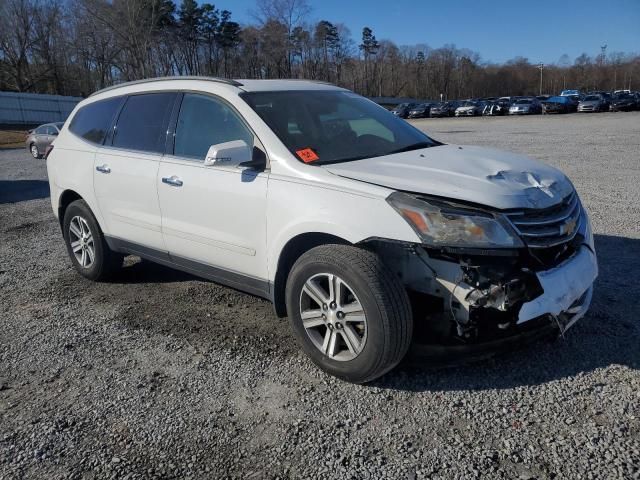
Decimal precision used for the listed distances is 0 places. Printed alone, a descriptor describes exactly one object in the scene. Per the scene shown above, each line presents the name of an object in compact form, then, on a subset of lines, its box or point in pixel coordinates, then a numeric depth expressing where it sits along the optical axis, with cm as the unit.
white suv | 290
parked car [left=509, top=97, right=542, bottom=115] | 4778
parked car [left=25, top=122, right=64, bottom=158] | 2003
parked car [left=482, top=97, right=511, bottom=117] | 5006
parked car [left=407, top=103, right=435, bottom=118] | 5456
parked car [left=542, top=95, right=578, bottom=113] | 4684
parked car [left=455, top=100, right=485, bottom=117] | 5228
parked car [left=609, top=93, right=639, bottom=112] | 4462
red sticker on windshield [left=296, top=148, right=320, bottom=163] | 348
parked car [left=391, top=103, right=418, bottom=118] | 5525
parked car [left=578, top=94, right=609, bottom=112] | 4612
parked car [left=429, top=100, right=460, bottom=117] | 5394
